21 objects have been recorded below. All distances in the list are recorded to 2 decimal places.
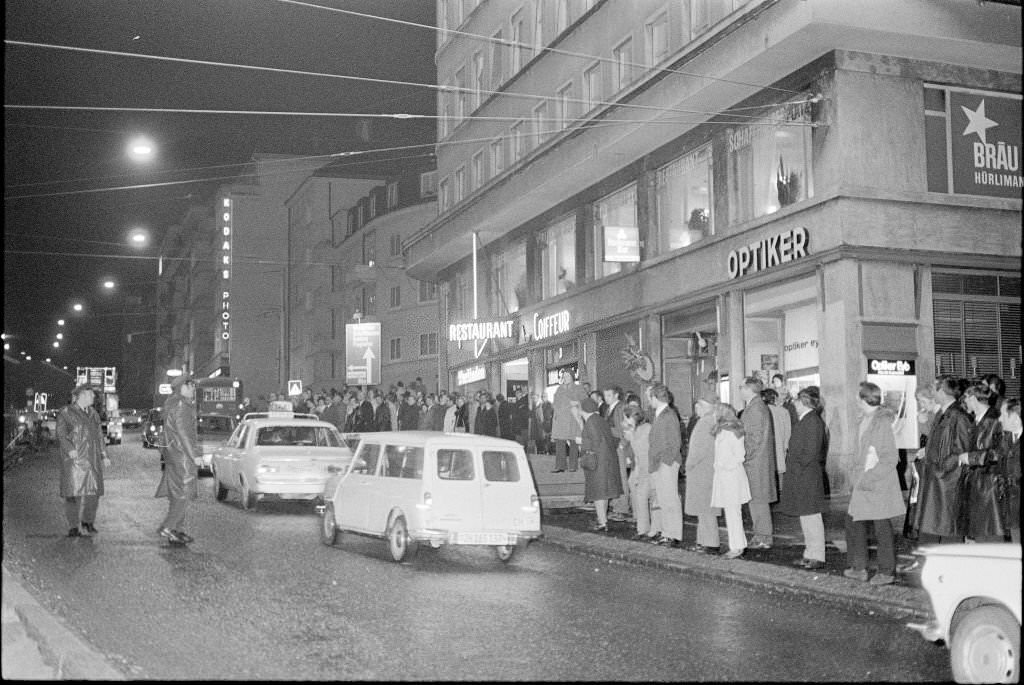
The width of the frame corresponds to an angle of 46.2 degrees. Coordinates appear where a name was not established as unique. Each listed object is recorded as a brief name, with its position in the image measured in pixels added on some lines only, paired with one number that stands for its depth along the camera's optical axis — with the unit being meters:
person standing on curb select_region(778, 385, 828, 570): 12.75
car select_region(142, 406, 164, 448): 38.22
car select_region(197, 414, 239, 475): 30.02
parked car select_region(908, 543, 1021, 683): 7.02
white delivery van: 13.66
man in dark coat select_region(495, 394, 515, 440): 27.23
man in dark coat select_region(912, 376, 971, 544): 11.65
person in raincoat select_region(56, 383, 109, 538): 15.75
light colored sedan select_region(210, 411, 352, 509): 19.75
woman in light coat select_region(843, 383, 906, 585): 11.68
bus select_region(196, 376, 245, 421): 48.25
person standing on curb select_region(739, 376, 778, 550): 14.33
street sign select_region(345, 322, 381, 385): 37.78
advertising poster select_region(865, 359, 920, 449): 21.42
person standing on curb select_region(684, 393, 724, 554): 14.41
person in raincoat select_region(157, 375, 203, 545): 15.02
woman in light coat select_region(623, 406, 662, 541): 15.79
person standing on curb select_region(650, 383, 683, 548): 15.12
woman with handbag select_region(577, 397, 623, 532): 16.89
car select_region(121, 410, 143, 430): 77.56
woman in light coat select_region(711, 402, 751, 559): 13.81
